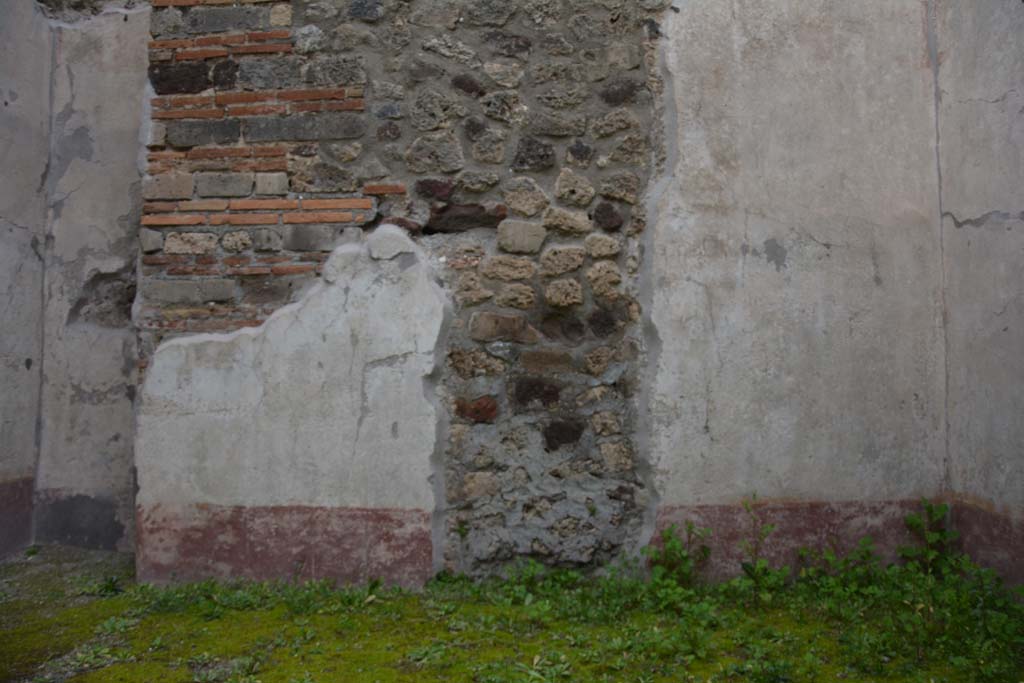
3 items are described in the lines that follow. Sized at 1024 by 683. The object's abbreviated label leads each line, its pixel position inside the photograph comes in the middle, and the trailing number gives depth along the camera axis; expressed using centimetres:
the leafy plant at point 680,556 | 348
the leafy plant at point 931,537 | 359
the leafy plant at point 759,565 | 343
